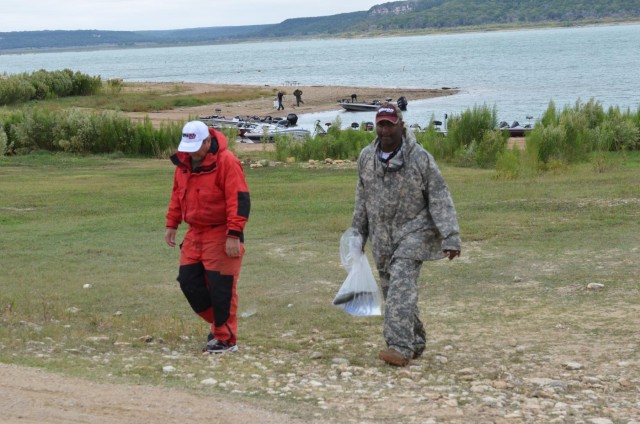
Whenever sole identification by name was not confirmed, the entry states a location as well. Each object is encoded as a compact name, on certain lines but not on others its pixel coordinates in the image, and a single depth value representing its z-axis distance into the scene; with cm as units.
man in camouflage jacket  705
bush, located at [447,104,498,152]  2523
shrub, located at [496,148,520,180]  1978
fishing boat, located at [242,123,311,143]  3520
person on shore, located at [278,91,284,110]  6088
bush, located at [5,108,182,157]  2775
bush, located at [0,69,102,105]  5975
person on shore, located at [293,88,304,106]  6456
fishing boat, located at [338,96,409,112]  6034
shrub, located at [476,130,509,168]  2341
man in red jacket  719
